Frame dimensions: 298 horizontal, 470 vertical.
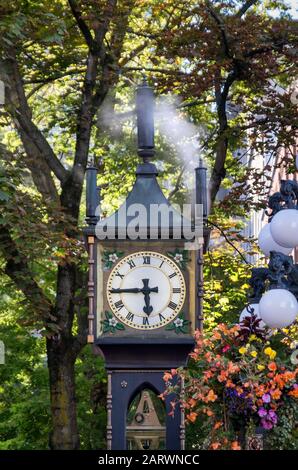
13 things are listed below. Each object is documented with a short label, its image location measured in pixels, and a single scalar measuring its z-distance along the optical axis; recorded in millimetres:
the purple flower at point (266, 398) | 17547
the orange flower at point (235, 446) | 17312
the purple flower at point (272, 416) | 17703
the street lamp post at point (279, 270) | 18781
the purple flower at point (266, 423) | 17759
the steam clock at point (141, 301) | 19703
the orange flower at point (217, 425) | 17781
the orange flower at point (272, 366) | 17656
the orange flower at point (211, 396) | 17734
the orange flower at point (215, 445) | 17345
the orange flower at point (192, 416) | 17867
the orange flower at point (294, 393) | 17828
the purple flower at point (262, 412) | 17614
